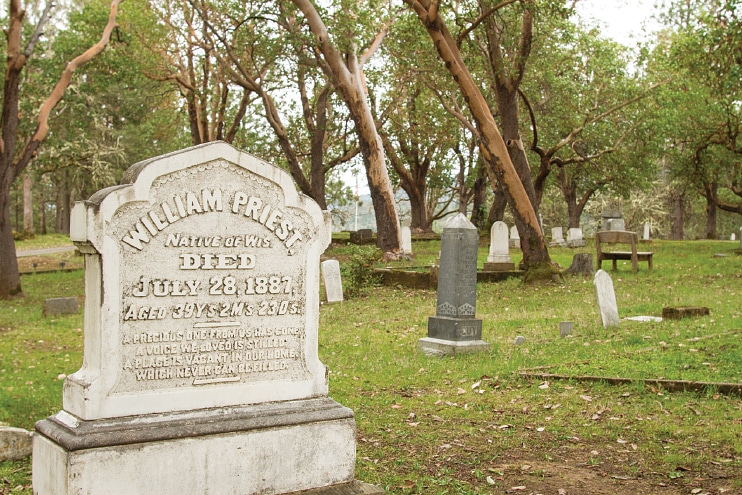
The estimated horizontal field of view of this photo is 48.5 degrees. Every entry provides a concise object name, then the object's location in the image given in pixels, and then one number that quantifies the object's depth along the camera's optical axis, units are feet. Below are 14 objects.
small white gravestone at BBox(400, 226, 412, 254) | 90.23
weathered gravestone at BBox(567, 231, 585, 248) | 111.14
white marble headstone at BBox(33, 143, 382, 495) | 14.78
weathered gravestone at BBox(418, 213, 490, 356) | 33.81
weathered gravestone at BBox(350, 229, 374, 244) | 110.93
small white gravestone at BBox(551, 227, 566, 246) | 117.43
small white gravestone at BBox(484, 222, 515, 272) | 72.33
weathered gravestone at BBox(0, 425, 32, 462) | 20.11
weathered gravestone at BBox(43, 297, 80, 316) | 53.57
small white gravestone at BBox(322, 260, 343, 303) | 55.72
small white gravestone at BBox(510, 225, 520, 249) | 108.37
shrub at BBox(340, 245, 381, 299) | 58.85
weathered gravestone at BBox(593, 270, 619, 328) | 37.17
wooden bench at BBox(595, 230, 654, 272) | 65.48
